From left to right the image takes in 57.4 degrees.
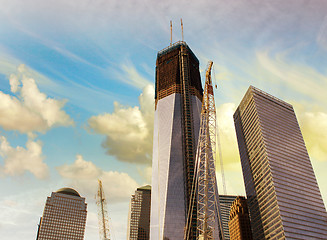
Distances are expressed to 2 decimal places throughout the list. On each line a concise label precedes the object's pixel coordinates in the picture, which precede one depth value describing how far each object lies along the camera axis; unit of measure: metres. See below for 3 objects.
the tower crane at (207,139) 113.69
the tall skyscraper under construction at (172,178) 167.50
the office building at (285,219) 182.38
